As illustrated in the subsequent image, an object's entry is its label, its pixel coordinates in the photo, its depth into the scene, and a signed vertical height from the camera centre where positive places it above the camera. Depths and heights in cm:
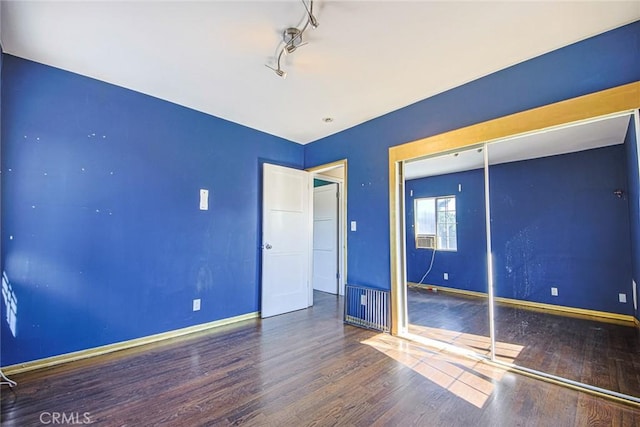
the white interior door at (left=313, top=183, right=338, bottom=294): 529 -16
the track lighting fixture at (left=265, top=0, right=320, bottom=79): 184 +148
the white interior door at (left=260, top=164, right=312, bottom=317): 395 -15
